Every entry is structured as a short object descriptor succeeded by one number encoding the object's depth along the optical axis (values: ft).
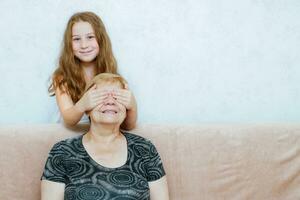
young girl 6.74
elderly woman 5.57
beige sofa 6.14
